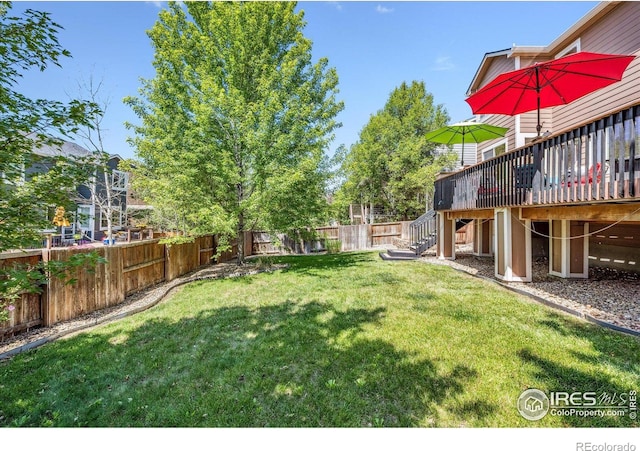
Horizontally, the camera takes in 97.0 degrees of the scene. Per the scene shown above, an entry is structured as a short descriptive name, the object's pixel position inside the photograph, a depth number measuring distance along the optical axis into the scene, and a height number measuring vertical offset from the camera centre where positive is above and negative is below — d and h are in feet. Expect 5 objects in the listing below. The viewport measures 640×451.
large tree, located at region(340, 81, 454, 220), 60.95 +14.61
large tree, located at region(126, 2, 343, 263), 25.64 +10.10
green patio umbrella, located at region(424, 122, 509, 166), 28.48 +9.11
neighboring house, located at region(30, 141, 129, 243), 48.41 +1.37
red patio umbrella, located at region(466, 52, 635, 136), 17.04 +9.36
